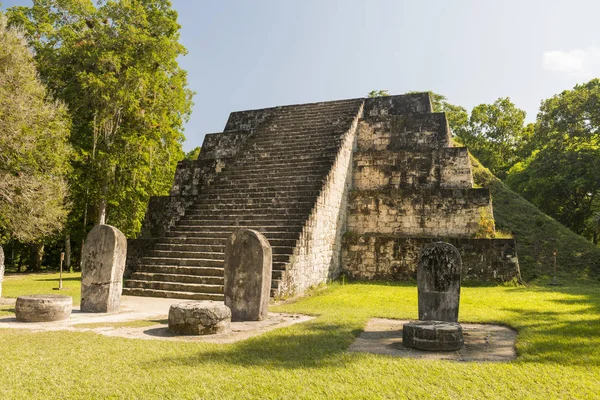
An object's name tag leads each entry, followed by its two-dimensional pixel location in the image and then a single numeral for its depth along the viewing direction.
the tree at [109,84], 16.73
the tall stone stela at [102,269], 7.39
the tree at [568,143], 19.41
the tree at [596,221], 15.20
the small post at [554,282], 12.03
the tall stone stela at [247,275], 6.79
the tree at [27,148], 12.84
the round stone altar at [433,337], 4.94
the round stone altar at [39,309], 6.20
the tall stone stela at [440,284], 6.60
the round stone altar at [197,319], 5.60
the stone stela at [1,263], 8.22
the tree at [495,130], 32.84
